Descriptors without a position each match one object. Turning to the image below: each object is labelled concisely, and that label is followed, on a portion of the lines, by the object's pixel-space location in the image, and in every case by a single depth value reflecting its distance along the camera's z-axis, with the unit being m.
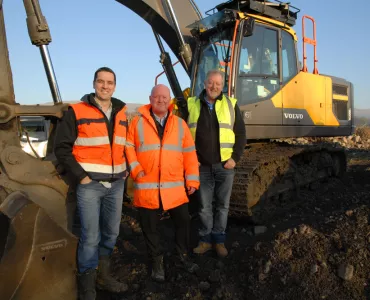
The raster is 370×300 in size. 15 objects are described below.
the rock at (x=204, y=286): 3.38
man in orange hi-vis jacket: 3.42
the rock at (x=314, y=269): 3.13
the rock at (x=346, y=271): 3.02
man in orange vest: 3.03
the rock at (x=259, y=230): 4.96
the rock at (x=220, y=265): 3.82
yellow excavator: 2.91
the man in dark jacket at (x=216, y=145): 3.88
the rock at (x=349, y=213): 3.97
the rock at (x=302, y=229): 3.70
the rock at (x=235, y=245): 4.39
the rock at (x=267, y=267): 3.37
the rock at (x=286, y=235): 3.70
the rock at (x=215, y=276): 3.50
